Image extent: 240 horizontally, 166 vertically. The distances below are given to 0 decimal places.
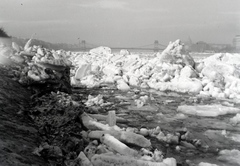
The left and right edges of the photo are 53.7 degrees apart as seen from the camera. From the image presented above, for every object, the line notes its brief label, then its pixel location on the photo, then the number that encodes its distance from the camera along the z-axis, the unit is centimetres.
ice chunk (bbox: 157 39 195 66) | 1497
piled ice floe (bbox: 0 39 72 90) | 623
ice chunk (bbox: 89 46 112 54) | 2742
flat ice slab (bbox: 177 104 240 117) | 746
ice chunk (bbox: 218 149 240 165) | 420
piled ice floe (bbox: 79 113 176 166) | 348
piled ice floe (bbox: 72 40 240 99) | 1156
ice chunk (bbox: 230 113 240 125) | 662
